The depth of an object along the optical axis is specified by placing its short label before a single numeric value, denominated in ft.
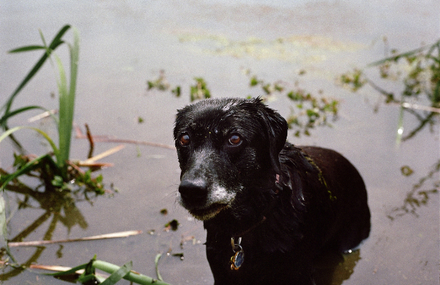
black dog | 6.88
